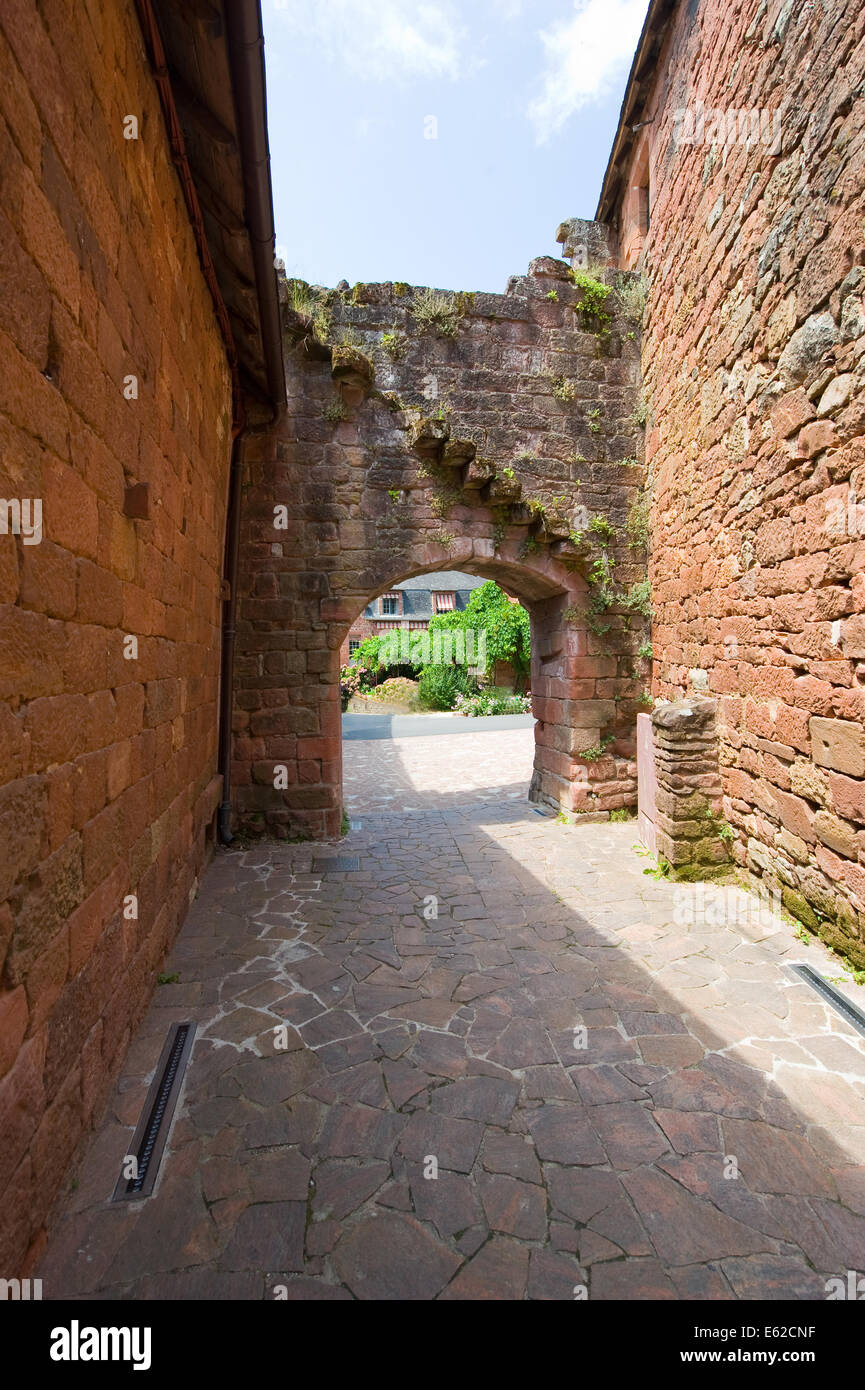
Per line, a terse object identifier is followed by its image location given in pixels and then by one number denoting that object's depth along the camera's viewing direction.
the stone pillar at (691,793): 4.63
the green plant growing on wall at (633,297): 6.54
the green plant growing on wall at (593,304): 6.45
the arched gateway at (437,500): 5.82
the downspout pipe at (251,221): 2.53
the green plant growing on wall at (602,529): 6.40
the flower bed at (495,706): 20.44
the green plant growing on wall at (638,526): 6.49
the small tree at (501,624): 22.17
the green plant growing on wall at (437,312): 6.09
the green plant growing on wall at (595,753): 6.36
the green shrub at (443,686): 22.44
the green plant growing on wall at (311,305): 5.88
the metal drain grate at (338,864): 5.08
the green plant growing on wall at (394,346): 6.07
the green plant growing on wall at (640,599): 6.42
